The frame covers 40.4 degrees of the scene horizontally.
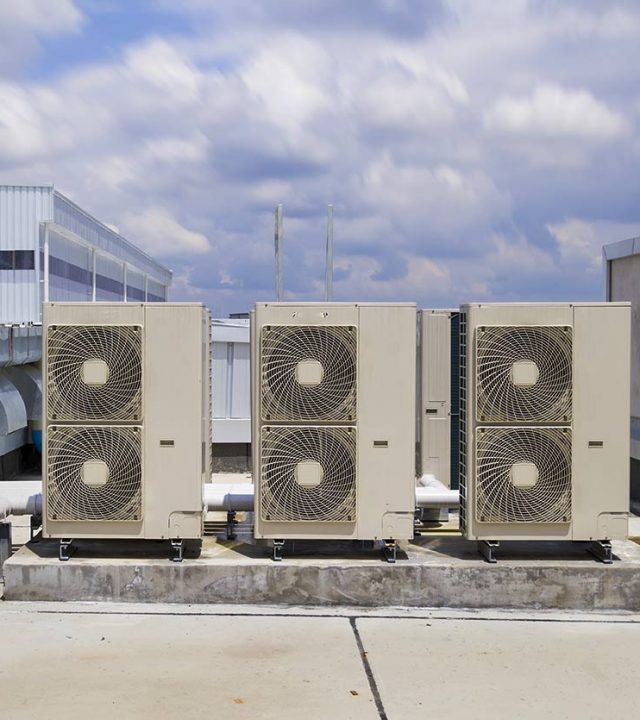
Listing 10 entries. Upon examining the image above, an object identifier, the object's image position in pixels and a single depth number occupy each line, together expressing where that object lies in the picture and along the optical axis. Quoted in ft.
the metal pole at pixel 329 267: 35.83
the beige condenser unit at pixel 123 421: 22.17
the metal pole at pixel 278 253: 33.45
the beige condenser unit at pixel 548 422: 22.04
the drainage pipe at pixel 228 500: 24.06
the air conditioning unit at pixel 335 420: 22.07
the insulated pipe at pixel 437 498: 24.72
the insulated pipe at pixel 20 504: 23.91
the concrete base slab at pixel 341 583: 21.89
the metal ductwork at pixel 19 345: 47.09
